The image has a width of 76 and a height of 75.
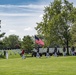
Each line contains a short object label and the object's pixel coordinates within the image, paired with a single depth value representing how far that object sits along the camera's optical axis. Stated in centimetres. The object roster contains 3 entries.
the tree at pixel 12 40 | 17262
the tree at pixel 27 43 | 8819
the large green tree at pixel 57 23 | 7950
